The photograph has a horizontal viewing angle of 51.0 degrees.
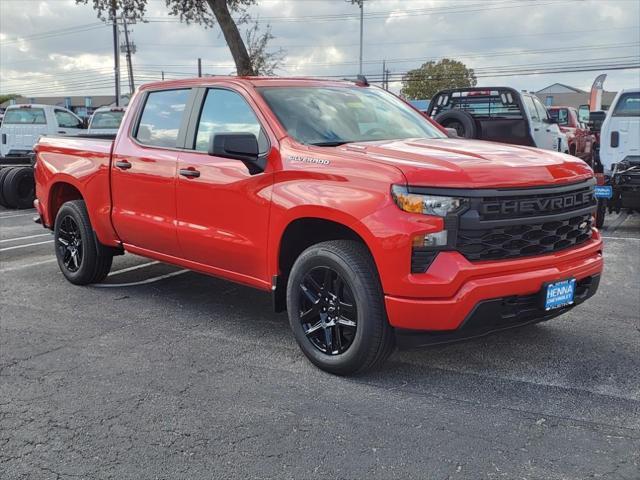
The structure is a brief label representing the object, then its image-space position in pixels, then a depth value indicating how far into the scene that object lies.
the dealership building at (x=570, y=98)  70.25
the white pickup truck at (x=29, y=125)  17.16
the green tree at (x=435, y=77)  58.16
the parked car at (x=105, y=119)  16.52
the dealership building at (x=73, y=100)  84.43
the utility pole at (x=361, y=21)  44.09
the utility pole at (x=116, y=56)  36.91
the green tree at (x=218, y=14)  19.84
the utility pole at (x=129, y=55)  45.47
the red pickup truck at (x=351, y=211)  3.64
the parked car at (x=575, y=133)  16.36
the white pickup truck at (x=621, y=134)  10.48
